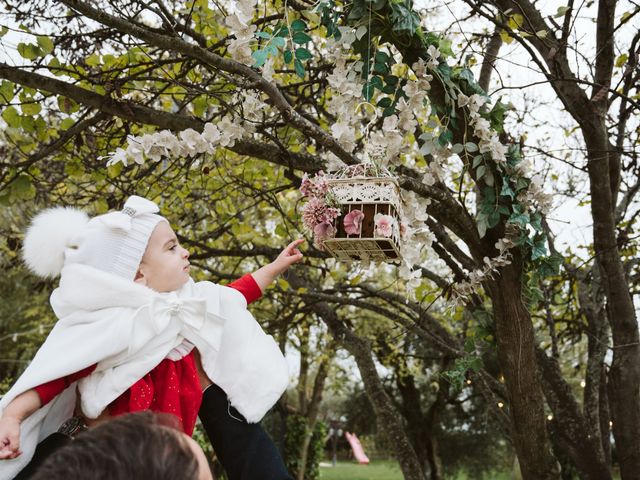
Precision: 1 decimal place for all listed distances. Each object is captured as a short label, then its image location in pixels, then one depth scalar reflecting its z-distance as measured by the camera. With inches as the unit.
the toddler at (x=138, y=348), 84.6
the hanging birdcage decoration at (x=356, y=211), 97.7
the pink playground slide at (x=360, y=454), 984.1
